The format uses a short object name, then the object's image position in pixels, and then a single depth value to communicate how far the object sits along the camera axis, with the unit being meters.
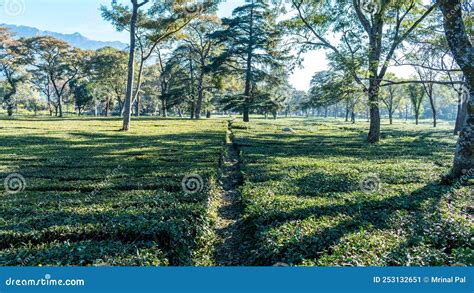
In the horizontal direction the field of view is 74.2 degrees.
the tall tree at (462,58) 8.62
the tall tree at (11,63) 49.03
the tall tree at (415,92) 54.17
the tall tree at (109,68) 55.91
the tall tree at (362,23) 19.09
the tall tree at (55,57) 49.88
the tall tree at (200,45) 48.69
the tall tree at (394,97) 62.55
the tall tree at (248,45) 41.78
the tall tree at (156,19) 26.34
